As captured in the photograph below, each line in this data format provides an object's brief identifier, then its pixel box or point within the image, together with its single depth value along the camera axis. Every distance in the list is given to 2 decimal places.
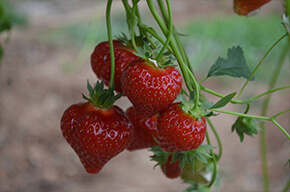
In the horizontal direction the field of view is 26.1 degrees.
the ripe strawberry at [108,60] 0.33
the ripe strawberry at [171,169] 0.37
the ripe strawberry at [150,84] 0.30
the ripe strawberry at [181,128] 0.31
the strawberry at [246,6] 0.37
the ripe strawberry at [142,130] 0.35
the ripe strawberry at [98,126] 0.32
